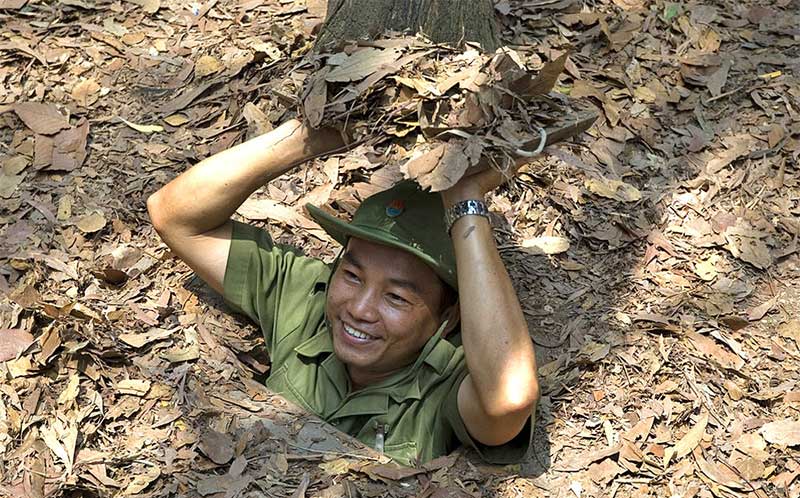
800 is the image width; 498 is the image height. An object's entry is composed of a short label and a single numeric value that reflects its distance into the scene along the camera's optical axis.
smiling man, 3.61
